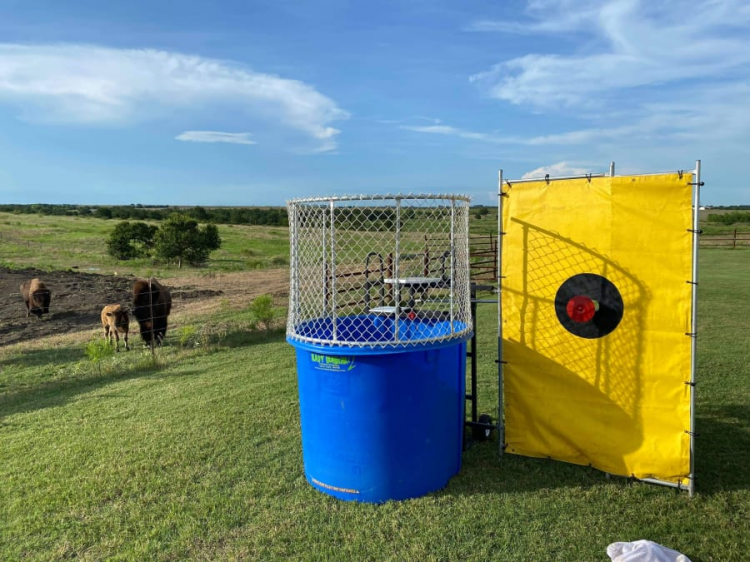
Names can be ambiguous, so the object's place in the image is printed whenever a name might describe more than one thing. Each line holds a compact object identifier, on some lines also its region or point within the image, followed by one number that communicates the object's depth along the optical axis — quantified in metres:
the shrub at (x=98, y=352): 8.07
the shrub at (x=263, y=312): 10.80
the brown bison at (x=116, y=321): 9.99
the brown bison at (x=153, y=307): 10.28
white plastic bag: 3.19
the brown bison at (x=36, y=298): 13.52
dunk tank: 3.87
